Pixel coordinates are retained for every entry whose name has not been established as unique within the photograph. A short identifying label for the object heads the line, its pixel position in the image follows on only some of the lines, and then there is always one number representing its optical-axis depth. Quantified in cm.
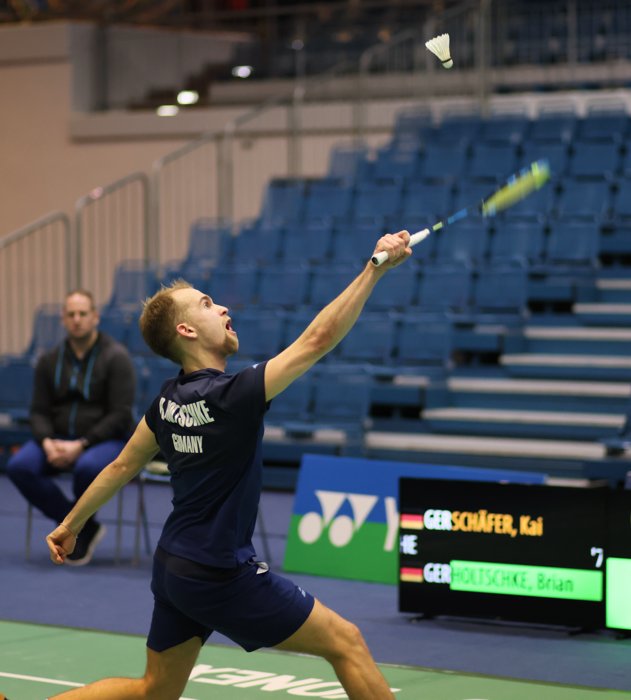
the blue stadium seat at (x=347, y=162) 1594
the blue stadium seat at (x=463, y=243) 1391
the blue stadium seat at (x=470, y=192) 1430
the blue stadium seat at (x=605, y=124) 1491
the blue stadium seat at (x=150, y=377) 1320
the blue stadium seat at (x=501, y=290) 1326
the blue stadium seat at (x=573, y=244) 1360
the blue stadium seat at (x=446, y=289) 1336
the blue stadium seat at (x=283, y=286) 1407
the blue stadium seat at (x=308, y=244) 1474
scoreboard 715
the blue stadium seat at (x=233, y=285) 1440
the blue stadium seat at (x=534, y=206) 1412
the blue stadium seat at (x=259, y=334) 1327
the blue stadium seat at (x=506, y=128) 1528
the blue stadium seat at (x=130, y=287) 1498
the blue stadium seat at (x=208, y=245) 1528
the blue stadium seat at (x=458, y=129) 1569
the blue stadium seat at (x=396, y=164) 1551
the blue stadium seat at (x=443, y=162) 1516
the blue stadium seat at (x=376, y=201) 1490
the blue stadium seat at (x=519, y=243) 1375
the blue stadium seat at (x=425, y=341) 1287
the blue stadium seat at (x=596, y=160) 1446
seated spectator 924
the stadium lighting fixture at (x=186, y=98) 1894
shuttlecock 506
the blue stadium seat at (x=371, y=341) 1305
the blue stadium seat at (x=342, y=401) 1231
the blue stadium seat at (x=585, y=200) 1398
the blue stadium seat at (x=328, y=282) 1376
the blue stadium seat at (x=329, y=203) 1528
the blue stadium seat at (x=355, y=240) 1427
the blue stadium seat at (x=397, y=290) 1356
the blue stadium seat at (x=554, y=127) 1503
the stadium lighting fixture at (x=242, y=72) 1973
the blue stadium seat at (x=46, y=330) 1481
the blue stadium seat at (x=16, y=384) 1421
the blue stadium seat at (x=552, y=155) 1459
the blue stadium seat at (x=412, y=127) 1599
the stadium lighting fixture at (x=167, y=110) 1798
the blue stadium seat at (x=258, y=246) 1506
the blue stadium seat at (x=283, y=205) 1561
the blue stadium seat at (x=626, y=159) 1442
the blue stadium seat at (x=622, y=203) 1398
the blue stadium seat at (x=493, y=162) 1469
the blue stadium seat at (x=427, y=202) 1442
